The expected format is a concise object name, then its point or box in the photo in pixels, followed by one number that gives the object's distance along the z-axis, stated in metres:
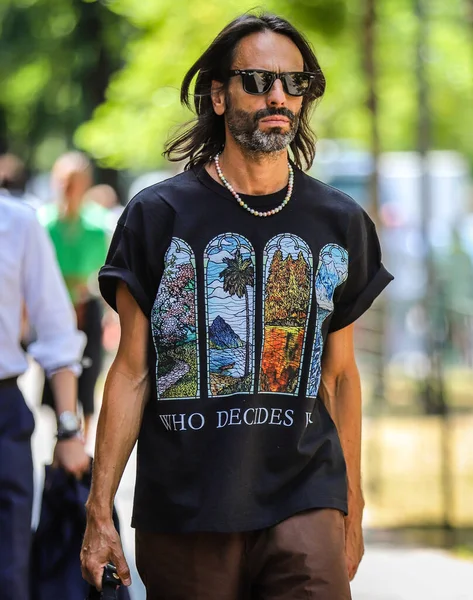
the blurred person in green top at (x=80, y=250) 10.55
